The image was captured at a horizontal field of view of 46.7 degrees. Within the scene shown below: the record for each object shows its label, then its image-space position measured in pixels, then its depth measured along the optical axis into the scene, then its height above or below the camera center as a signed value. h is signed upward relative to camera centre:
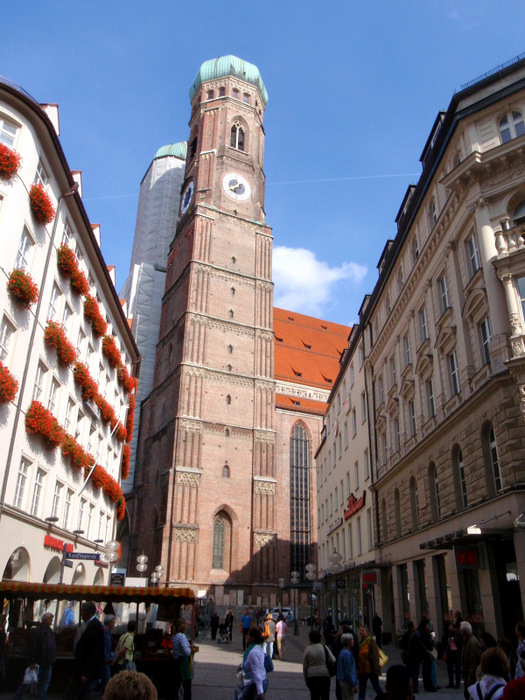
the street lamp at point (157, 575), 35.66 +1.58
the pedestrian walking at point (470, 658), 8.93 -0.69
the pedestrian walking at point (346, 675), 8.69 -0.90
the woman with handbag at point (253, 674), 7.76 -0.82
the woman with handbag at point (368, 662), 9.58 -0.80
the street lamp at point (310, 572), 25.27 +1.33
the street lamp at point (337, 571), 23.41 +1.39
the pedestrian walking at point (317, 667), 8.21 -0.77
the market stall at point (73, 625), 11.59 -0.22
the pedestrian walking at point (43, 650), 9.44 -0.70
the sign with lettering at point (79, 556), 17.42 +1.25
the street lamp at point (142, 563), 28.46 +1.81
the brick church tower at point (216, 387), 43.69 +16.23
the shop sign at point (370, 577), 22.76 +1.05
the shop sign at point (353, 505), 28.02 +4.58
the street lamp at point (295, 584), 32.94 +1.23
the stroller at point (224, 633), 26.97 -1.18
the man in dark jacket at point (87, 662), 7.80 -0.70
